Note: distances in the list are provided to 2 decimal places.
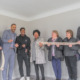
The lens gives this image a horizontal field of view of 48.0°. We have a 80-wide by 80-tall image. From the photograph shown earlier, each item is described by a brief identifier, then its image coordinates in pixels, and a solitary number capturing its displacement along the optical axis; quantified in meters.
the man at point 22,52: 2.44
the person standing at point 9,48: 2.25
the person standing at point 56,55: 2.20
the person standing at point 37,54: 2.35
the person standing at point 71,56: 2.09
